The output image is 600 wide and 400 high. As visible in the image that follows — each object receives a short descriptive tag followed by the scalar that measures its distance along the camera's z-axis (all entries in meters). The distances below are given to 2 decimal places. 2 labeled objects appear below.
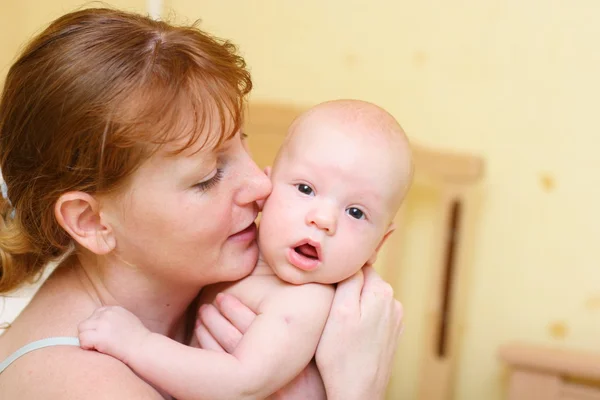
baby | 1.04
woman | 1.02
